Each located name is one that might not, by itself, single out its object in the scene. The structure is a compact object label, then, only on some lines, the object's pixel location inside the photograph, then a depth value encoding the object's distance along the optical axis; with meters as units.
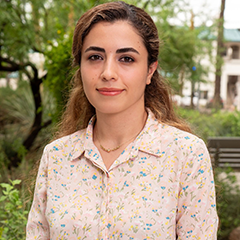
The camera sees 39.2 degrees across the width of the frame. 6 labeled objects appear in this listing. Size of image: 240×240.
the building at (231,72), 29.12
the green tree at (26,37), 6.11
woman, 1.57
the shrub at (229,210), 4.18
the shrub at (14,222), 2.82
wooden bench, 6.28
